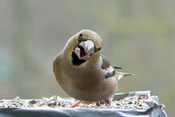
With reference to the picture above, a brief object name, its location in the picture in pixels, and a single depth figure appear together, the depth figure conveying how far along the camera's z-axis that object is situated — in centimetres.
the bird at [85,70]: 407
